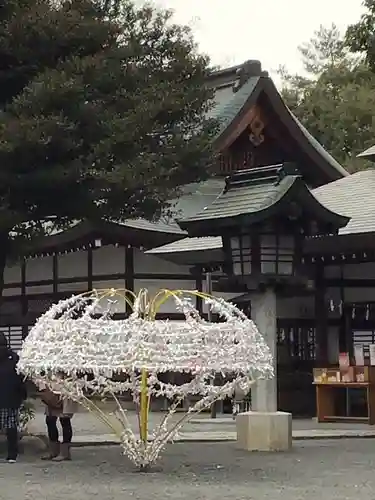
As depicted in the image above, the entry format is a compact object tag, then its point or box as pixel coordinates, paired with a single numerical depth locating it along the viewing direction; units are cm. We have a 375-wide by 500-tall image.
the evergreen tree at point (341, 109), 4538
